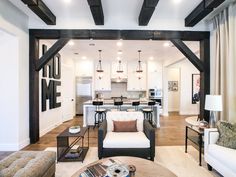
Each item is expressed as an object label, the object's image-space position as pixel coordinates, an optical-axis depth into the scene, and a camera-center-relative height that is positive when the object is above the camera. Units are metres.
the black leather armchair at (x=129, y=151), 3.14 -1.13
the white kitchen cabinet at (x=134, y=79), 9.23 +0.54
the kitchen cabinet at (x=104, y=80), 9.16 +0.49
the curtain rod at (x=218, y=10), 3.52 +1.77
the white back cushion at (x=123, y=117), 3.85 -0.63
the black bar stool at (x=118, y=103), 6.11 -0.49
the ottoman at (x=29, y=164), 1.90 -0.91
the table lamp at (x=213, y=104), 3.17 -0.28
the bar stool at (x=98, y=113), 6.07 -0.89
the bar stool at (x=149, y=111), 6.22 -0.79
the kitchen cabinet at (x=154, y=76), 9.00 +0.68
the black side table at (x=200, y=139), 3.14 -0.97
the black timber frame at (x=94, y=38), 4.46 +1.23
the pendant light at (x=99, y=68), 9.16 +1.12
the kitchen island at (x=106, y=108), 6.39 -0.73
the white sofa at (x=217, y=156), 2.31 -0.98
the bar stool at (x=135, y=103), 6.17 -0.50
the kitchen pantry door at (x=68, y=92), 7.29 -0.13
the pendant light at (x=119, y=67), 9.23 +1.18
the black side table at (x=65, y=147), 3.27 -1.21
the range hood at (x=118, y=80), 9.19 +0.49
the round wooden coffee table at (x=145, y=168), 1.91 -0.94
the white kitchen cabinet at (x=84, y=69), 9.04 +1.06
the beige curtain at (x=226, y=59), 3.49 +0.64
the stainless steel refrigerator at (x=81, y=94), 8.91 -0.24
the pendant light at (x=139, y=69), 9.18 +0.96
